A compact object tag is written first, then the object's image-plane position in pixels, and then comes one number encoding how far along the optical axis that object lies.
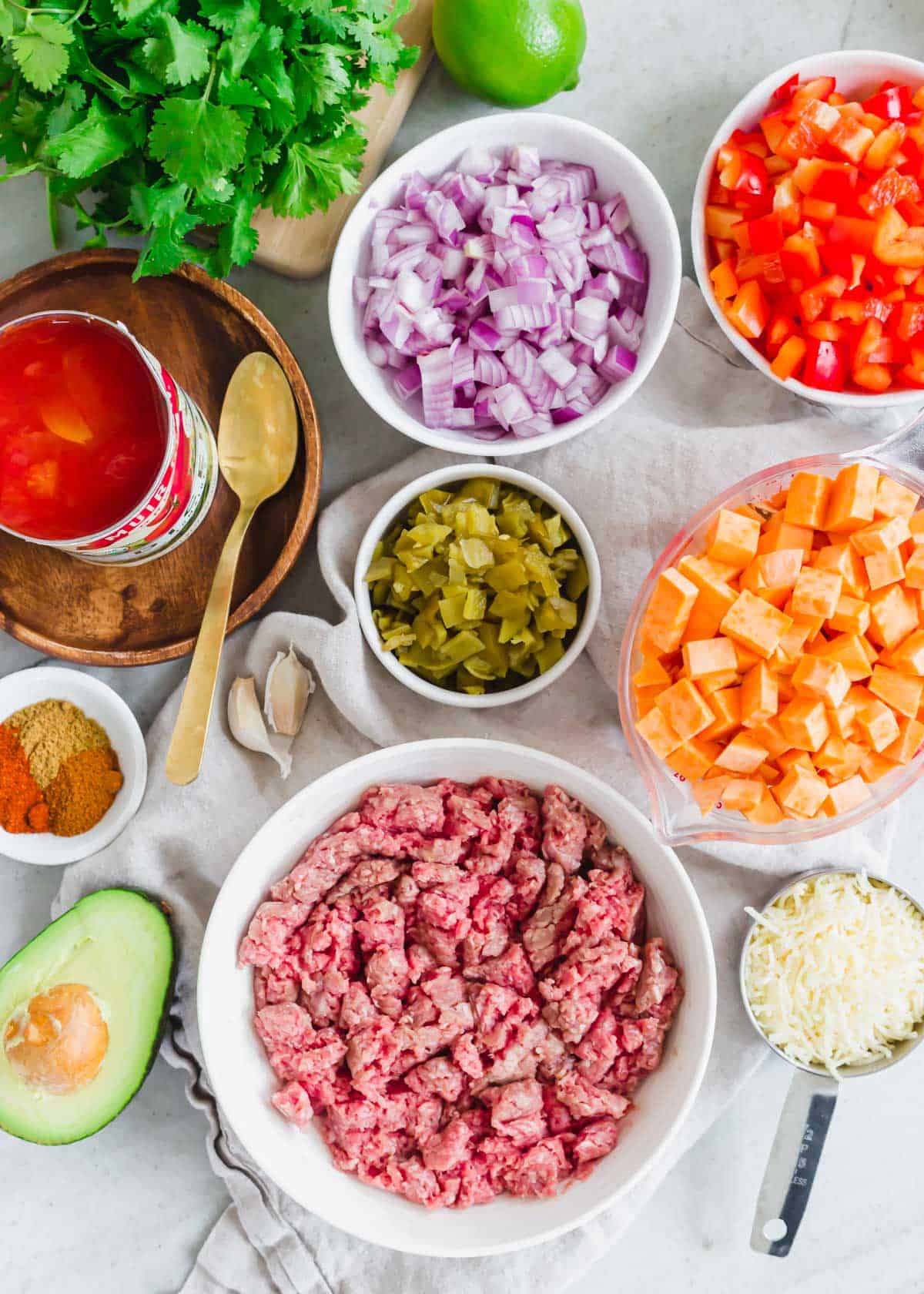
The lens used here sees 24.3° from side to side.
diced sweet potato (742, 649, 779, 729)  0.73
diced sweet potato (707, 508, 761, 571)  0.73
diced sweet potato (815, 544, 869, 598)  0.73
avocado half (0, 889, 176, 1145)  0.77
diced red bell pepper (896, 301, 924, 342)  0.79
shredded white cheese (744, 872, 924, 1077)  0.80
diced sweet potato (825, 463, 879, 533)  0.73
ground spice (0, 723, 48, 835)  0.82
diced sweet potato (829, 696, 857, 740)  0.72
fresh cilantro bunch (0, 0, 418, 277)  0.71
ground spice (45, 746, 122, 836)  0.82
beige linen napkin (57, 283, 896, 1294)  0.81
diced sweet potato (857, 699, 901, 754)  0.73
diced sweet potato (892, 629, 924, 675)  0.72
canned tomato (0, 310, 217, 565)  0.75
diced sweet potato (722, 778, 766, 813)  0.73
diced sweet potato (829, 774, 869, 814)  0.73
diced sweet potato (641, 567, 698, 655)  0.73
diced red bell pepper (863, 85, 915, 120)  0.80
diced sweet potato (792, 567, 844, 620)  0.72
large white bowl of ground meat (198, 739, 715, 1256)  0.75
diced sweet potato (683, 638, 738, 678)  0.73
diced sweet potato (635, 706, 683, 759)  0.73
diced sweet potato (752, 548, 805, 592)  0.73
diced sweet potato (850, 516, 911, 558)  0.72
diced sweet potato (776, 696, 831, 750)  0.72
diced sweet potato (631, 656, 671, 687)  0.74
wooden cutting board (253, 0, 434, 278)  0.82
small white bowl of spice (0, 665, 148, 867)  0.82
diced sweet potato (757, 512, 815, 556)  0.74
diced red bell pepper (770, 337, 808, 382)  0.81
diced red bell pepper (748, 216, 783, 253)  0.80
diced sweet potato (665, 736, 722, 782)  0.74
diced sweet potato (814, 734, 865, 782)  0.73
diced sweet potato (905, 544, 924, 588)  0.73
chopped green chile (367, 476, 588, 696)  0.79
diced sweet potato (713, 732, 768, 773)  0.73
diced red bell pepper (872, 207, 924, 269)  0.78
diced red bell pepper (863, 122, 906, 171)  0.79
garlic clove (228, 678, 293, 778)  0.82
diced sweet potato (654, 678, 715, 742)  0.73
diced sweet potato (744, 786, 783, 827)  0.74
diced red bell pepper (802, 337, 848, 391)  0.80
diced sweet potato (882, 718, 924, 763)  0.73
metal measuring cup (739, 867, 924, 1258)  0.80
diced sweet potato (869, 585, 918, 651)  0.73
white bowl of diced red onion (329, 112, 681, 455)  0.79
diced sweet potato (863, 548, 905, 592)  0.72
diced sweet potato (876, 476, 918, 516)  0.73
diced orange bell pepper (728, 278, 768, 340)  0.81
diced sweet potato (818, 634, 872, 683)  0.72
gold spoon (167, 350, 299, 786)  0.80
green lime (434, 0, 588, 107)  0.78
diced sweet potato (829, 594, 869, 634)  0.73
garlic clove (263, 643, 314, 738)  0.82
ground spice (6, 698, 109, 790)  0.83
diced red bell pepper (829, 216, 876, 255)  0.79
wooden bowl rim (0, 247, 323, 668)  0.80
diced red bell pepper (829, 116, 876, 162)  0.79
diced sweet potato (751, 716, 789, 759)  0.73
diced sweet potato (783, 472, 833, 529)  0.73
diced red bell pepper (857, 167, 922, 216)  0.79
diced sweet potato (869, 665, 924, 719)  0.73
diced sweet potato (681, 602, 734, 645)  0.73
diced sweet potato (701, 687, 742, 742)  0.73
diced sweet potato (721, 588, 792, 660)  0.73
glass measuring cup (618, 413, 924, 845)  0.76
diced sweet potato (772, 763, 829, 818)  0.73
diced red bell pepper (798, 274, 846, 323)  0.79
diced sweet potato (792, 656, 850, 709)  0.72
